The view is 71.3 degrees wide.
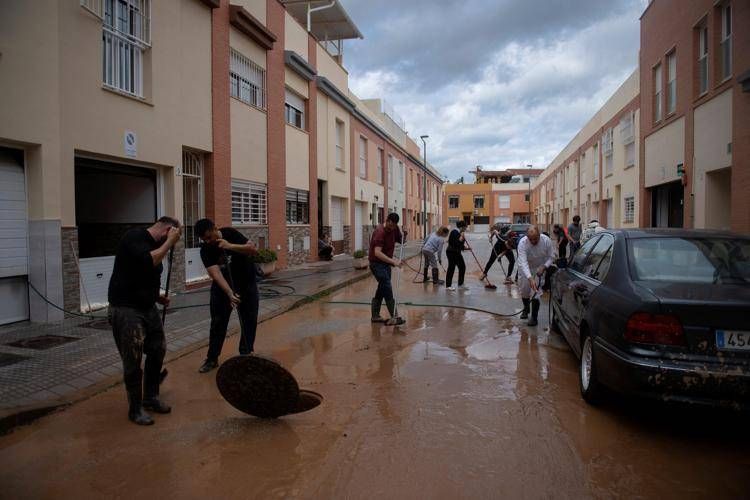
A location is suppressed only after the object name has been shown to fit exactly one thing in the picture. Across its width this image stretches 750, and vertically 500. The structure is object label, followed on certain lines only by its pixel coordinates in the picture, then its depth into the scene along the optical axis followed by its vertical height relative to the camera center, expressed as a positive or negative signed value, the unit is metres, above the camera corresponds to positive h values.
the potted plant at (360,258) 15.41 -0.94
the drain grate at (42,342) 6.04 -1.28
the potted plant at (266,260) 12.85 -0.68
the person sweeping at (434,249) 12.46 -0.41
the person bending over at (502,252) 12.76 -0.52
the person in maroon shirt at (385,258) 7.53 -0.37
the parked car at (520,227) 27.37 +0.20
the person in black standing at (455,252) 11.84 -0.47
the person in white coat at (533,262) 7.41 -0.44
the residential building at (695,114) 9.94 +2.67
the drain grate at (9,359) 5.35 -1.31
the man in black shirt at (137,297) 3.98 -0.49
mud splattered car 3.44 -0.62
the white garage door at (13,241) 6.92 -0.08
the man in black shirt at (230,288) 5.23 -0.58
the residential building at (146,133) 7.09 +1.87
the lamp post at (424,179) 39.30 +3.90
